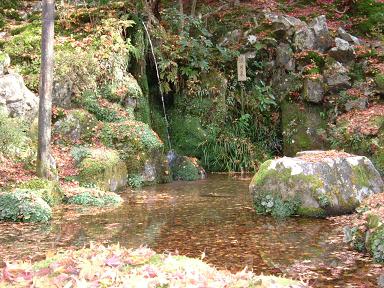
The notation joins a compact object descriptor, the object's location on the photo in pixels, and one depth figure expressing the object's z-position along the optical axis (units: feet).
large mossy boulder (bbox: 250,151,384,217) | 30.66
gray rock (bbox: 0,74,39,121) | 41.06
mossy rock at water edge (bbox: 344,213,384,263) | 21.47
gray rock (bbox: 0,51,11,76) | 42.71
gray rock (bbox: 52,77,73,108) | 46.84
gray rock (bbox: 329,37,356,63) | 57.06
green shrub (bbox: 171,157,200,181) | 49.51
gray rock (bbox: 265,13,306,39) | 59.77
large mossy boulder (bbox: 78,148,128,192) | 39.34
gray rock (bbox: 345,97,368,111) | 53.16
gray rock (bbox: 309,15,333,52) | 58.03
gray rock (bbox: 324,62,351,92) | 55.11
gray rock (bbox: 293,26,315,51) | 58.03
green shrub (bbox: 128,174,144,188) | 44.24
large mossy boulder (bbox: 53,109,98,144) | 43.86
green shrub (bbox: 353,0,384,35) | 65.26
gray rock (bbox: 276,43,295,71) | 58.18
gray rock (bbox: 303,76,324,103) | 55.67
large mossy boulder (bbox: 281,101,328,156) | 54.85
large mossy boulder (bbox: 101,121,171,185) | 45.14
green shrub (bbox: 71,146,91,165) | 41.27
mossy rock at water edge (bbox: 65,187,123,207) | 34.81
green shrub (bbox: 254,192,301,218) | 31.12
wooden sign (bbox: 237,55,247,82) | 57.21
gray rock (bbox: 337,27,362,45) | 60.44
